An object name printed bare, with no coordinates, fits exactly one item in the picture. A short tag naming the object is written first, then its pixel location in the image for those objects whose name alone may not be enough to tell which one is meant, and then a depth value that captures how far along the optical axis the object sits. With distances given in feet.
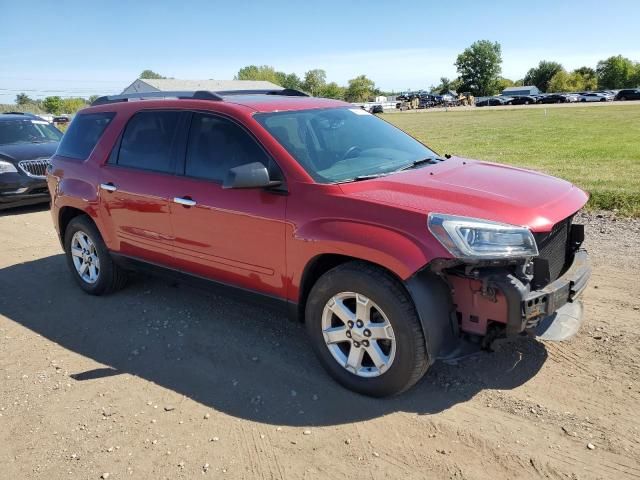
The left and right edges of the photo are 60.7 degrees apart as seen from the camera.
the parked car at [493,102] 243.40
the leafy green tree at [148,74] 417.14
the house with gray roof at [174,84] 215.47
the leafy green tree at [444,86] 414.41
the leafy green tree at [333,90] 404.98
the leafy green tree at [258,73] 395.96
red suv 10.31
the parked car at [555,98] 227.81
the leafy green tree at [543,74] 372.38
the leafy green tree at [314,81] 413.10
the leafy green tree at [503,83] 390.62
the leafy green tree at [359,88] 417.28
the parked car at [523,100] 234.58
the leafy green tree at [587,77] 343.26
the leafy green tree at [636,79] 336.66
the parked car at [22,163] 32.32
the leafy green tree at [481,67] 388.98
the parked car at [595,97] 221.76
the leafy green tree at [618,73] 338.95
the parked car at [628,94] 209.53
